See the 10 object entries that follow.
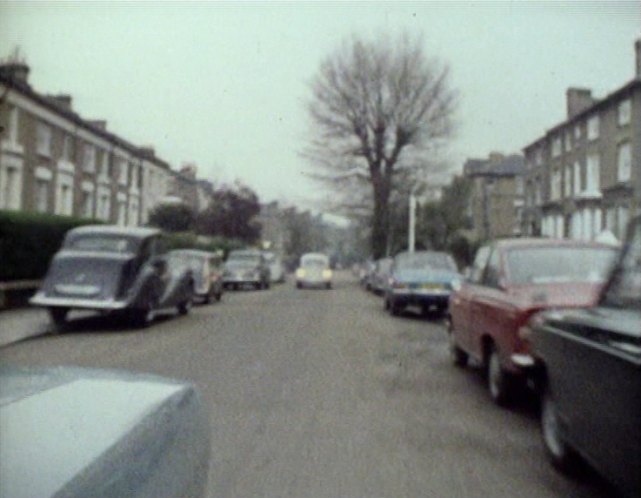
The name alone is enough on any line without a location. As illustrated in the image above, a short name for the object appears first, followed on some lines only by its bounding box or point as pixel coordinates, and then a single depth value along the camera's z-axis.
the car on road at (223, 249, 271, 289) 32.31
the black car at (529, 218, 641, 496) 3.47
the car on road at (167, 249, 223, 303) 21.61
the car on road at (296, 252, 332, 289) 37.94
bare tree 42.84
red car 6.67
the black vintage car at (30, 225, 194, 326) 13.63
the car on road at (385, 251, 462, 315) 17.52
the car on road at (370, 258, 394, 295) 28.71
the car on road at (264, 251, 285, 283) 43.47
